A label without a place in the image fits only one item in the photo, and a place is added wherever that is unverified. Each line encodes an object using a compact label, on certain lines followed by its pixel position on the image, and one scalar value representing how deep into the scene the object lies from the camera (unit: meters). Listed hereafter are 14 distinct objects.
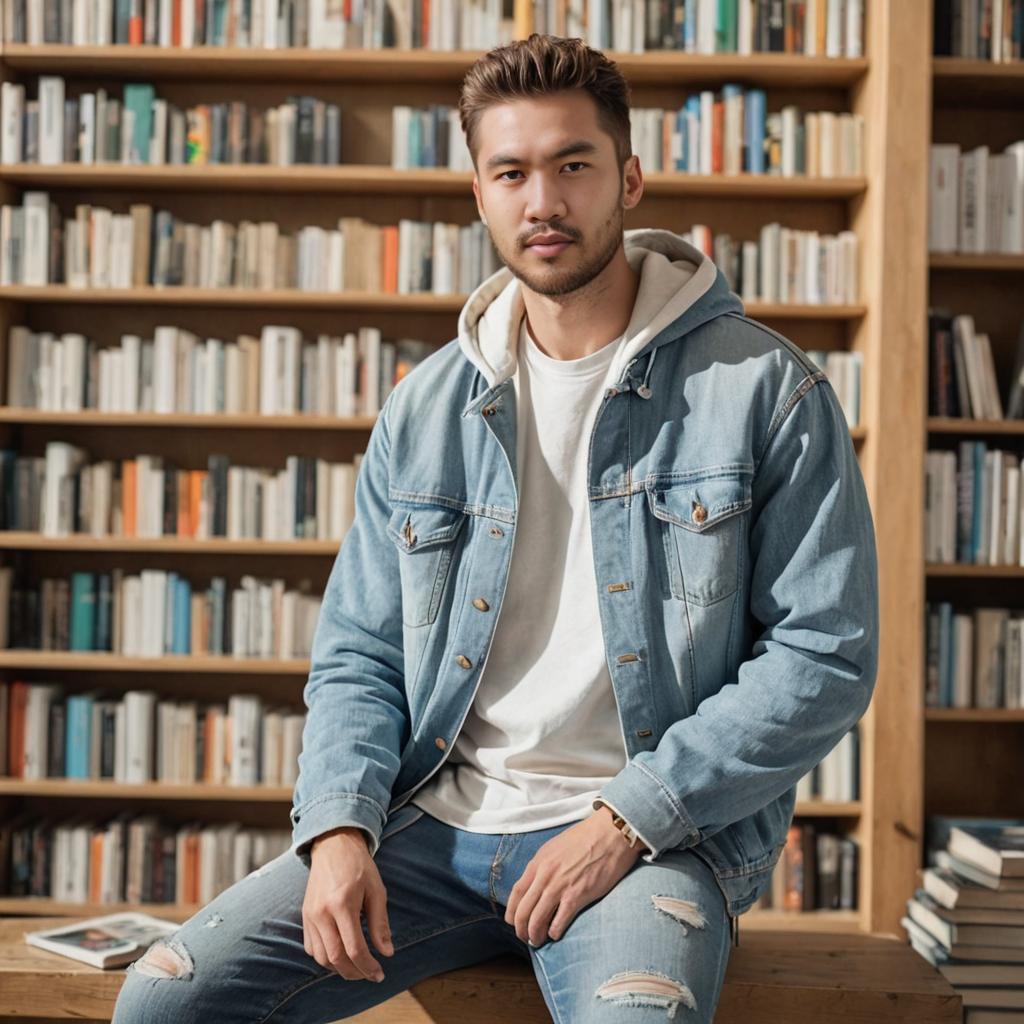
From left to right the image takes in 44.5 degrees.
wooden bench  1.49
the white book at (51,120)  3.20
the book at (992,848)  2.34
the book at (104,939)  1.83
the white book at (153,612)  3.21
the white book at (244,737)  3.20
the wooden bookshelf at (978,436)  3.37
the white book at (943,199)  3.17
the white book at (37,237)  3.20
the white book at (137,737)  3.19
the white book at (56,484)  3.20
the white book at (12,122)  3.19
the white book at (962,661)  3.16
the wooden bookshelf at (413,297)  3.04
